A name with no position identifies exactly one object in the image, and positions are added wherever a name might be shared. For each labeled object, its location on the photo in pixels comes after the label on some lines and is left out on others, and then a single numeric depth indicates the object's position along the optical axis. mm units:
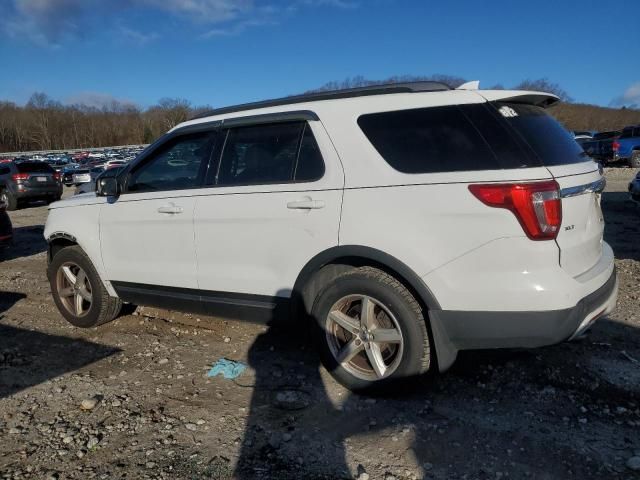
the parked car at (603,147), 21969
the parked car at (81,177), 27969
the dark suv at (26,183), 16562
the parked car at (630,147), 21266
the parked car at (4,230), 8031
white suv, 2615
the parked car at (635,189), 8977
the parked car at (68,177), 31508
